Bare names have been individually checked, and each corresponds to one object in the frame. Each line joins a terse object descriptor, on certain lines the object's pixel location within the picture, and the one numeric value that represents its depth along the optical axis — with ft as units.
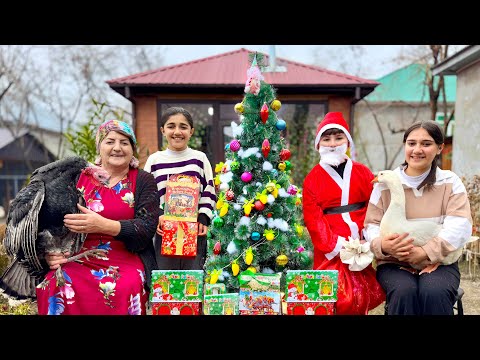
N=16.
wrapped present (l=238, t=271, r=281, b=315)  7.90
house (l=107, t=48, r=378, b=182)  25.17
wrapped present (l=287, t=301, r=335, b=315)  7.80
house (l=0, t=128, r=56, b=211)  59.57
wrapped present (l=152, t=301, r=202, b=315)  7.76
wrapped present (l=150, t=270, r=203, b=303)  7.71
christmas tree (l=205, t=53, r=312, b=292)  8.82
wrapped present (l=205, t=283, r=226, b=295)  8.03
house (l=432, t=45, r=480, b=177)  24.18
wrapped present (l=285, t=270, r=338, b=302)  7.78
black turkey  7.01
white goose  7.75
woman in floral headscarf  7.39
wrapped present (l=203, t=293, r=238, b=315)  7.76
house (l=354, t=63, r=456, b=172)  49.21
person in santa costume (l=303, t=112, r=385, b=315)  8.36
